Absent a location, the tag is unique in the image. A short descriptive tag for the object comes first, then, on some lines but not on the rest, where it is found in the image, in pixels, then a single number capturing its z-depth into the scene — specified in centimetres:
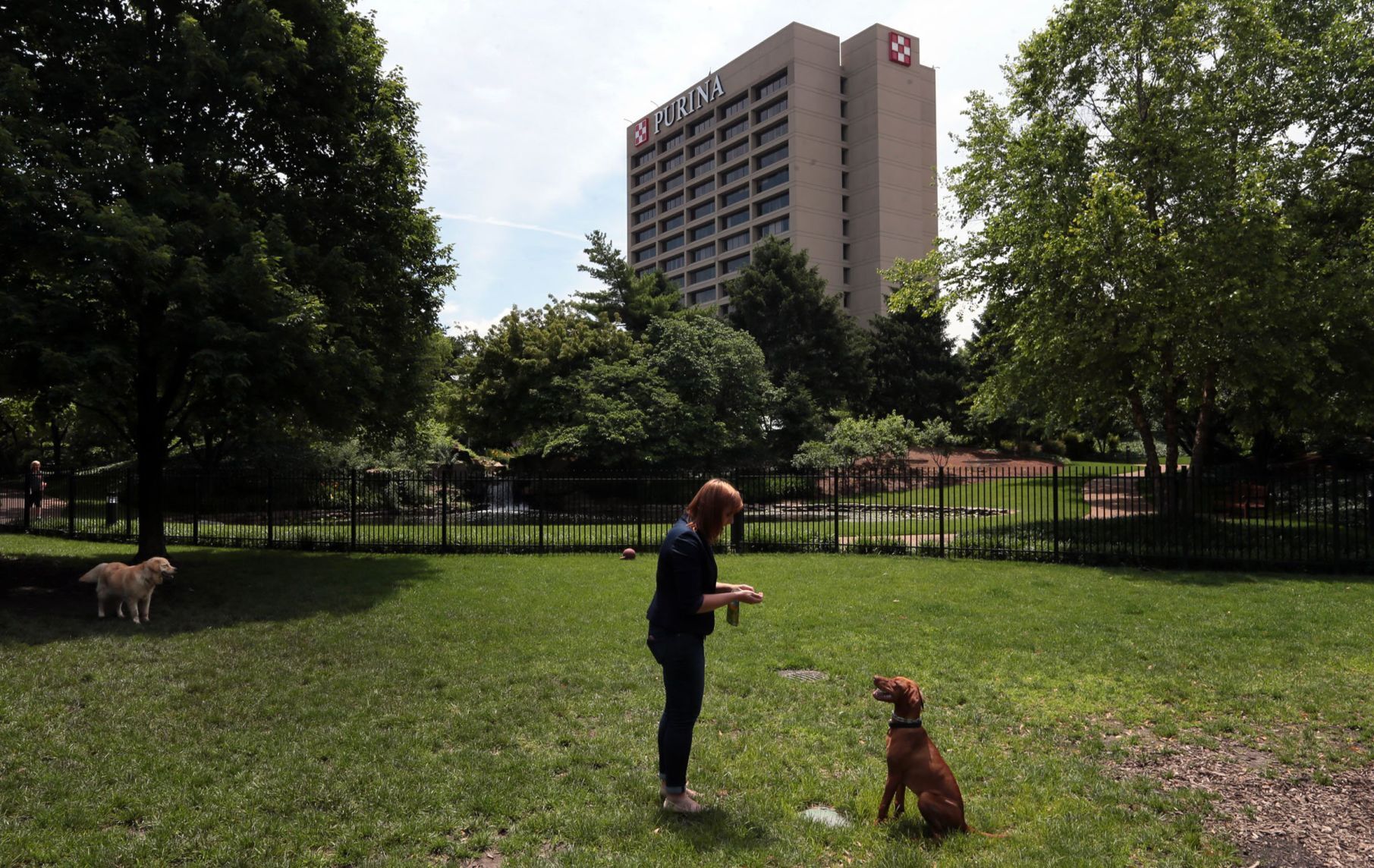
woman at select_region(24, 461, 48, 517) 1998
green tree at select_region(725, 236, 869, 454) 4516
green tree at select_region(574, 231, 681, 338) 4012
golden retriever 949
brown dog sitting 402
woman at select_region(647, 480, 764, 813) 412
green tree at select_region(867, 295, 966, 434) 4878
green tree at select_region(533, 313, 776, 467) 2692
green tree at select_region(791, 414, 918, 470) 3375
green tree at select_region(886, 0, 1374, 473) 1527
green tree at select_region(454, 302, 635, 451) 2930
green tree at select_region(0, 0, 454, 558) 985
